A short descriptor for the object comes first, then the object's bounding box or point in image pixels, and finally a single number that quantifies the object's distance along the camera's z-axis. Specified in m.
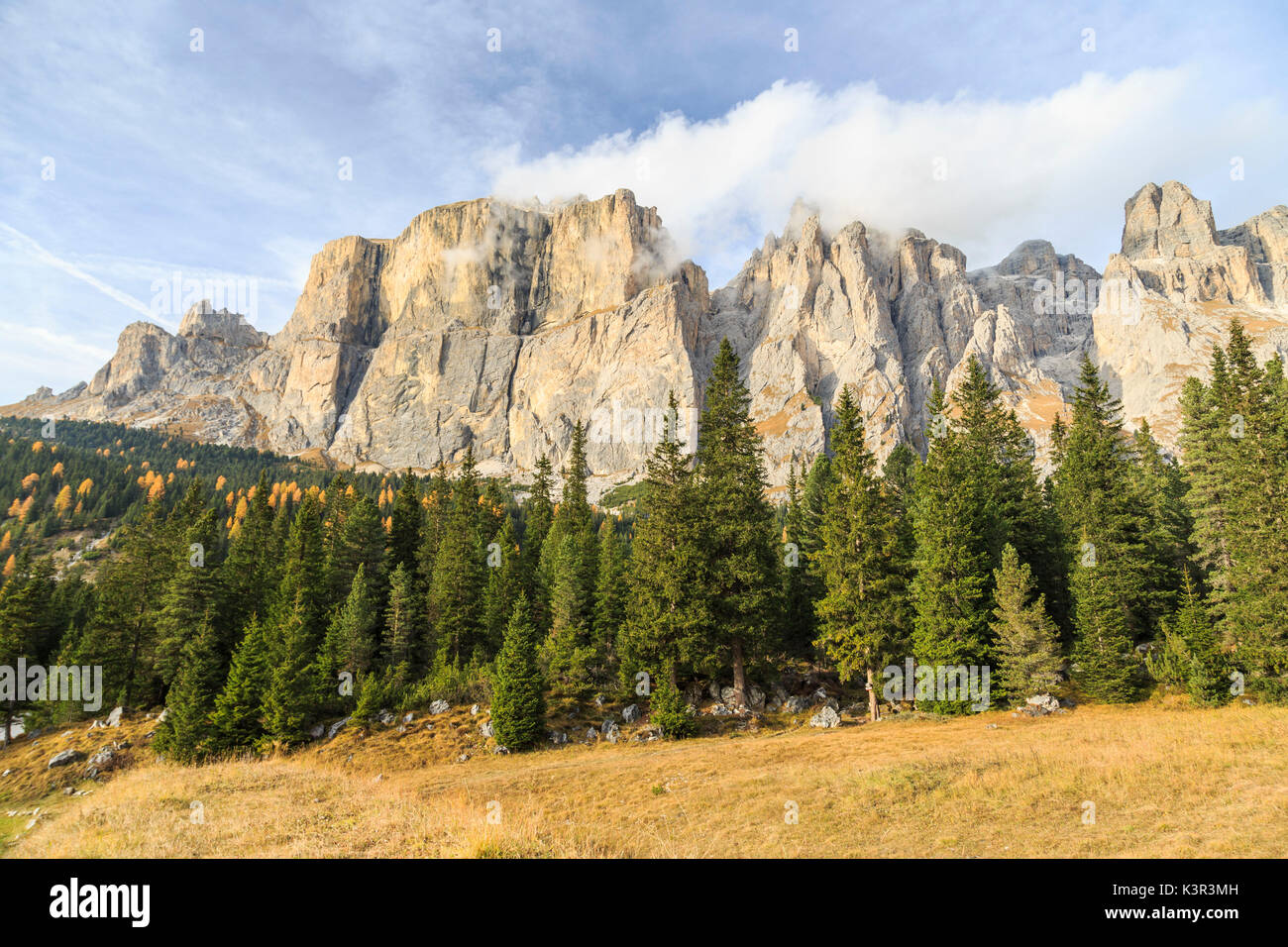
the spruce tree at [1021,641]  29.27
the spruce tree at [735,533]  33.62
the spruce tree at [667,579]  32.81
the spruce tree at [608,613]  39.81
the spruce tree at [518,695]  30.05
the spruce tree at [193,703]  33.41
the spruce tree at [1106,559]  29.52
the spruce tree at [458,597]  45.12
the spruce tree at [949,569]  31.03
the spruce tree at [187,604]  41.69
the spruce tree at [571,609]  37.88
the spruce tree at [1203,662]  26.45
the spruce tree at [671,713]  30.05
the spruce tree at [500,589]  45.12
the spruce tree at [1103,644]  29.03
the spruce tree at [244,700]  33.88
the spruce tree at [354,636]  40.75
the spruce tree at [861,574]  32.19
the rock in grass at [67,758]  35.41
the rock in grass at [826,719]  30.84
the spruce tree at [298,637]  33.97
